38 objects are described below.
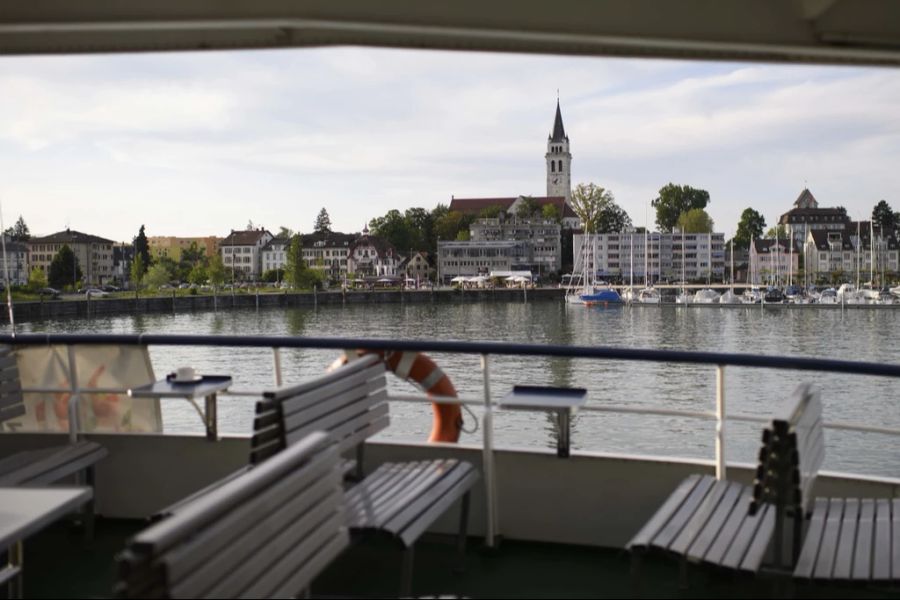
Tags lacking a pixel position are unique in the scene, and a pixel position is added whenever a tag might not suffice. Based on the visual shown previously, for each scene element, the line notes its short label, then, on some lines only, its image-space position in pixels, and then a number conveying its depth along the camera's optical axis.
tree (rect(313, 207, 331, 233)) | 147.62
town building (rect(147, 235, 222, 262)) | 163.02
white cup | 3.89
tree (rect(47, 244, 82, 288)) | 103.06
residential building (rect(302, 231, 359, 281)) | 134.50
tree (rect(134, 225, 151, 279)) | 119.62
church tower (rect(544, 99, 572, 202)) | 146.38
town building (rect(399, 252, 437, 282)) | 129.12
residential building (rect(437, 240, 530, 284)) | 125.81
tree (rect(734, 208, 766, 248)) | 144.25
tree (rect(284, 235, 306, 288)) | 106.88
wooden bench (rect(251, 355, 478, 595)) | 2.68
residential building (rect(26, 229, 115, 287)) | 125.88
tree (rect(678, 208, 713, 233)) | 134.50
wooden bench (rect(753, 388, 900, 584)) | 2.44
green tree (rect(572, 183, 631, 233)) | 135.00
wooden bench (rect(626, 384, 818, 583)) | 2.46
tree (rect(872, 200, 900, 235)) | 133.38
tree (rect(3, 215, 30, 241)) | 133.50
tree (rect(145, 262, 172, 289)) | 104.94
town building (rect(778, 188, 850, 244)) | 143.62
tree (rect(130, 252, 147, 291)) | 101.56
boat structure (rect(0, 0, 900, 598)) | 2.47
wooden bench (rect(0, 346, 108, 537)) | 3.39
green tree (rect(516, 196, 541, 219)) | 134.75
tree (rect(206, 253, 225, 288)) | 106.00
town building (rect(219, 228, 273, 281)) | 142.00
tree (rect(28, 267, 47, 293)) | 87.62
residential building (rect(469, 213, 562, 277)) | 129.25
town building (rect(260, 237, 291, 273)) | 139.75
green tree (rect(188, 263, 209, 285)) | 116.38
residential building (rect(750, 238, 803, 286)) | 127.19
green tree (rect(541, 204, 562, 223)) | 134.50
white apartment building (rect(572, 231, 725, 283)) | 131.88
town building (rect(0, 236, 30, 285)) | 104.71
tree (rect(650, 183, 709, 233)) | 140.38
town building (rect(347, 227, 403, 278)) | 128.25
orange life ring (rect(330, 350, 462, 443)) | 3.89
